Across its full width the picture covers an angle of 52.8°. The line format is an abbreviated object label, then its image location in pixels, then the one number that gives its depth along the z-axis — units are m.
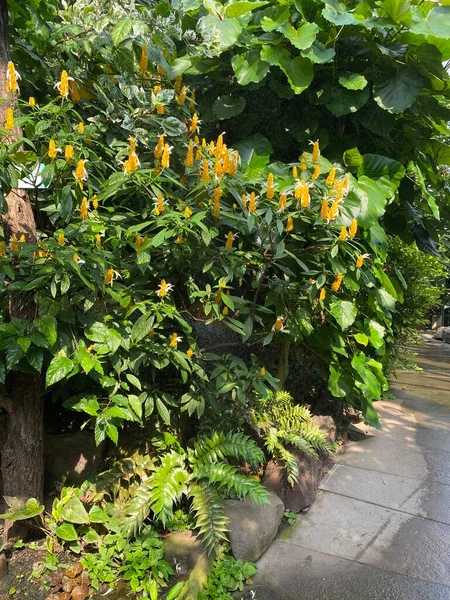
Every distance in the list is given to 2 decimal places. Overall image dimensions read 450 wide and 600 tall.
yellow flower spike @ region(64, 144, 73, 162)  1.78
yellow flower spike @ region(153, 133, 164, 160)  2.02
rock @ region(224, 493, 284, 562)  2.24
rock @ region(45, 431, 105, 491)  2.55
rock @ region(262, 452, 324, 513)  2.77
